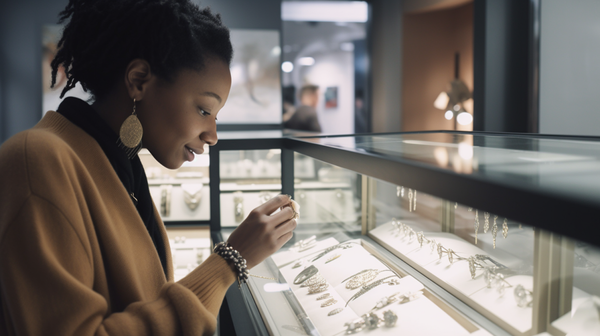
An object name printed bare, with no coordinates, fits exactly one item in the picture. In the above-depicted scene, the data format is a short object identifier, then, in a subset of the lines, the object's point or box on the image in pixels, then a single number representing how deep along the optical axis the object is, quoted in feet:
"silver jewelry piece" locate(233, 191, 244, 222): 6.73
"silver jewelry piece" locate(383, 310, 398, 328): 3.42
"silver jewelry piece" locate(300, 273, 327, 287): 4.47
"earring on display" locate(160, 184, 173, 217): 11.51
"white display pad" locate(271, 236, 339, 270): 5.26
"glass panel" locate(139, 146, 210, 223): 11.52
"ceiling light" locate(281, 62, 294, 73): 19.58
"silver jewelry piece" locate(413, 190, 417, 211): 4.80
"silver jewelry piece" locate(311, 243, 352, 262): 5.22
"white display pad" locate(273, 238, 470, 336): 3.35
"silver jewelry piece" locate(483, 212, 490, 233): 3.69
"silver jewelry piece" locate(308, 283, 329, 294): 4.30
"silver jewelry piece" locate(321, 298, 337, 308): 3.98
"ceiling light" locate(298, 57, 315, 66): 19.69
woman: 2.03
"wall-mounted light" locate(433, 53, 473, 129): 17.62
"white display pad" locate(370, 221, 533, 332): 3.15
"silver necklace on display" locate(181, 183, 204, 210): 11.57
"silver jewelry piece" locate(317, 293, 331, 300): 4.14
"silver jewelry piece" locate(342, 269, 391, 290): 4.27
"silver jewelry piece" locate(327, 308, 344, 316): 3.80
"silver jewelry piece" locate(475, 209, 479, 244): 3.86
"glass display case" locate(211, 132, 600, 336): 1.62
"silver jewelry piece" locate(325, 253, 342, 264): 4.98
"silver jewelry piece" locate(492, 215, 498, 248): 3.75
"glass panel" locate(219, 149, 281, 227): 6.12
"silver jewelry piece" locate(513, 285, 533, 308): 3.04
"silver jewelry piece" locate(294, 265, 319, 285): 4.60
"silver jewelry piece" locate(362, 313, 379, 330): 3.44
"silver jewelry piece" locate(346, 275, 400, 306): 4.02
